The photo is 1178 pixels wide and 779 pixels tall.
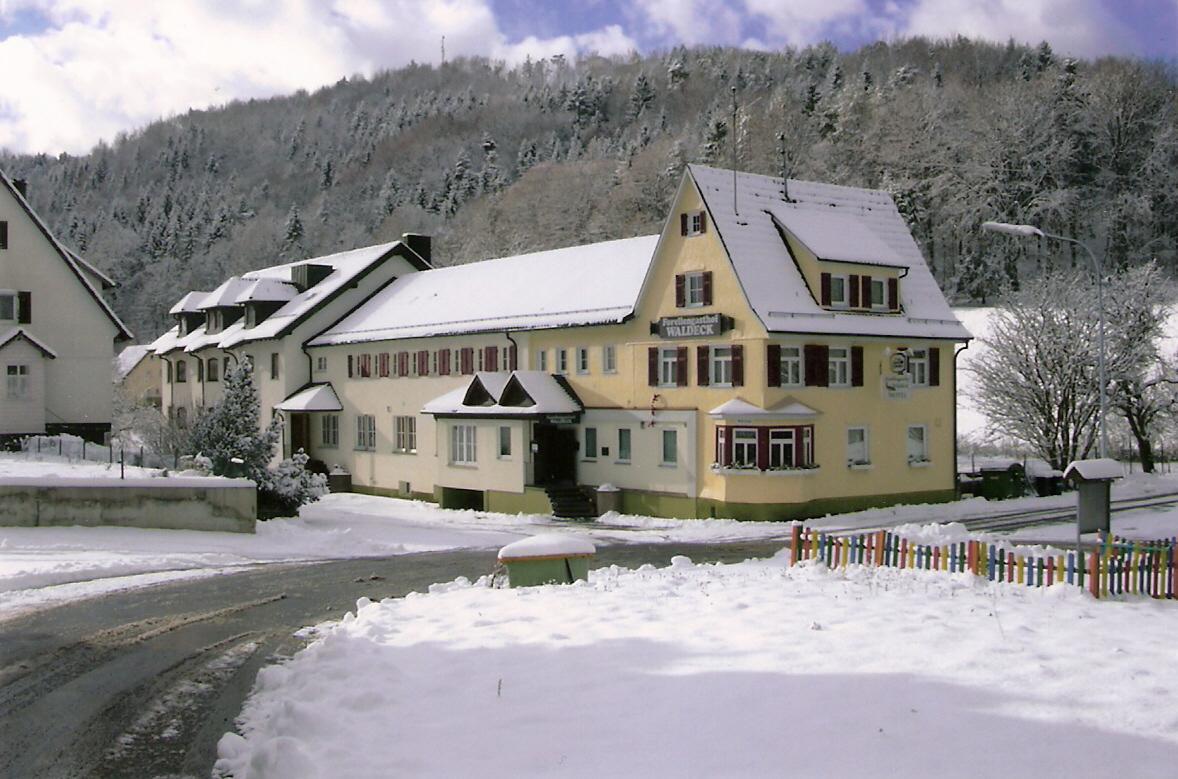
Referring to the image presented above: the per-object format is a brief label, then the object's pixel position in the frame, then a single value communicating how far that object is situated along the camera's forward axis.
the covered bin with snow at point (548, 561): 17.66
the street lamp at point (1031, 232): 24.48
